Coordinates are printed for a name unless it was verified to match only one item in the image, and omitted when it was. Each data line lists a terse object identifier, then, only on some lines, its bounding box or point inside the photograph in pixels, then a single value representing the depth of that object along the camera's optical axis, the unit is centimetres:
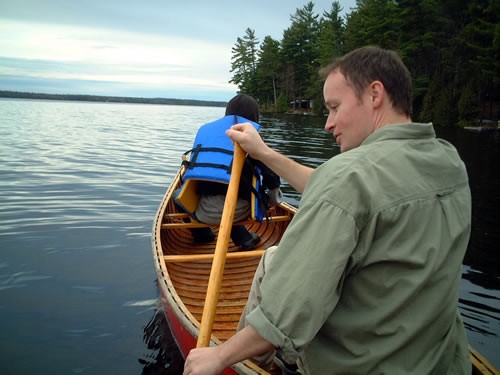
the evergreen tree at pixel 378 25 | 3722
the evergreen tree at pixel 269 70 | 6316
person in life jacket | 369
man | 115
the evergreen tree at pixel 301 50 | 5869
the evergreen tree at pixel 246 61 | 7388
